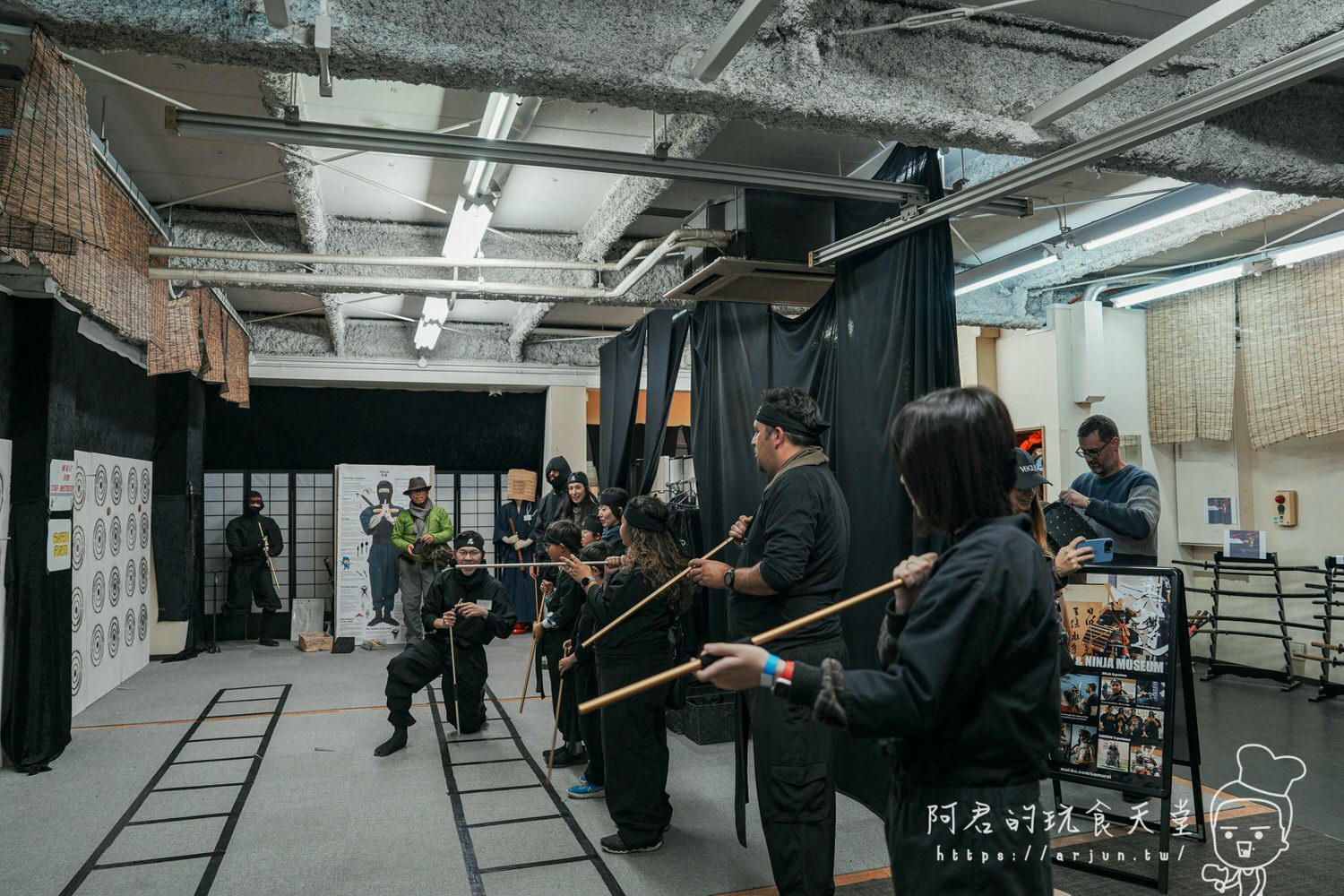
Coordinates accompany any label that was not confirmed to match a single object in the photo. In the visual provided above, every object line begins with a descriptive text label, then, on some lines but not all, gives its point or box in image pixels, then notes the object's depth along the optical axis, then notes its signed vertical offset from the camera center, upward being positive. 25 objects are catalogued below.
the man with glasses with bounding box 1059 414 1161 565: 3.49 -0.06
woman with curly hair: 3.35 -0.69
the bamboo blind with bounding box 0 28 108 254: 2.15 +0.86
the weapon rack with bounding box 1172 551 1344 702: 5.86 -0.95
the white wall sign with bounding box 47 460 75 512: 4.97 +0.02
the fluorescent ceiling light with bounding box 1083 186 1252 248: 4.46 +1.41
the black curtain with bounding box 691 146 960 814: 3.35 +0.52
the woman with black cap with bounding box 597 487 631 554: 4.98 -0.12
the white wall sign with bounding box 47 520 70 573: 4.83 -0.30
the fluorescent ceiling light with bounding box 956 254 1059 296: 5.27 +1.37
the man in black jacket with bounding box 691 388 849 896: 2.61 -0.35
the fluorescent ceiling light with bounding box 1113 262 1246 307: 5.77 +1.39
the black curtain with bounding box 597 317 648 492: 6.43 +0.63
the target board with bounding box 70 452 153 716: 5.72 -0.60
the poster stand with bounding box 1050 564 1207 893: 3.02 -0.70
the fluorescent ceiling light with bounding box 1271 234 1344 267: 4.94 +1.33
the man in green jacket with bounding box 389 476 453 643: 8.13 -0.49
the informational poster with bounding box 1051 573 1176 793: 3.11 -0.72
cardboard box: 8.29 -1.43
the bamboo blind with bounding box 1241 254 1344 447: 5.84 +0.91
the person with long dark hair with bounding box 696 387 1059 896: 1.31 -0.29
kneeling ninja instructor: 4.91 -0.85
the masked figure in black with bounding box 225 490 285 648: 8.79 -0.77
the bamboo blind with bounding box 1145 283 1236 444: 6.67 +0.92
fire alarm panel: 6.46 -0.18
